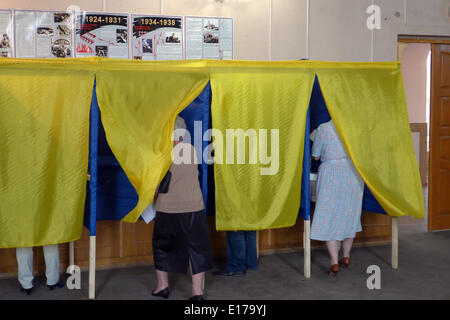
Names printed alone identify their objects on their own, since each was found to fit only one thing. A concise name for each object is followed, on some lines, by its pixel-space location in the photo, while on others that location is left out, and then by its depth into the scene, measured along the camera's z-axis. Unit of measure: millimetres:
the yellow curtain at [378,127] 3807
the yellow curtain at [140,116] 3355
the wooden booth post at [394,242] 4180
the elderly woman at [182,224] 3314
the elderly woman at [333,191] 3906
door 5422
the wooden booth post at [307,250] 3977
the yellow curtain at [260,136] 3643
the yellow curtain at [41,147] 3309
